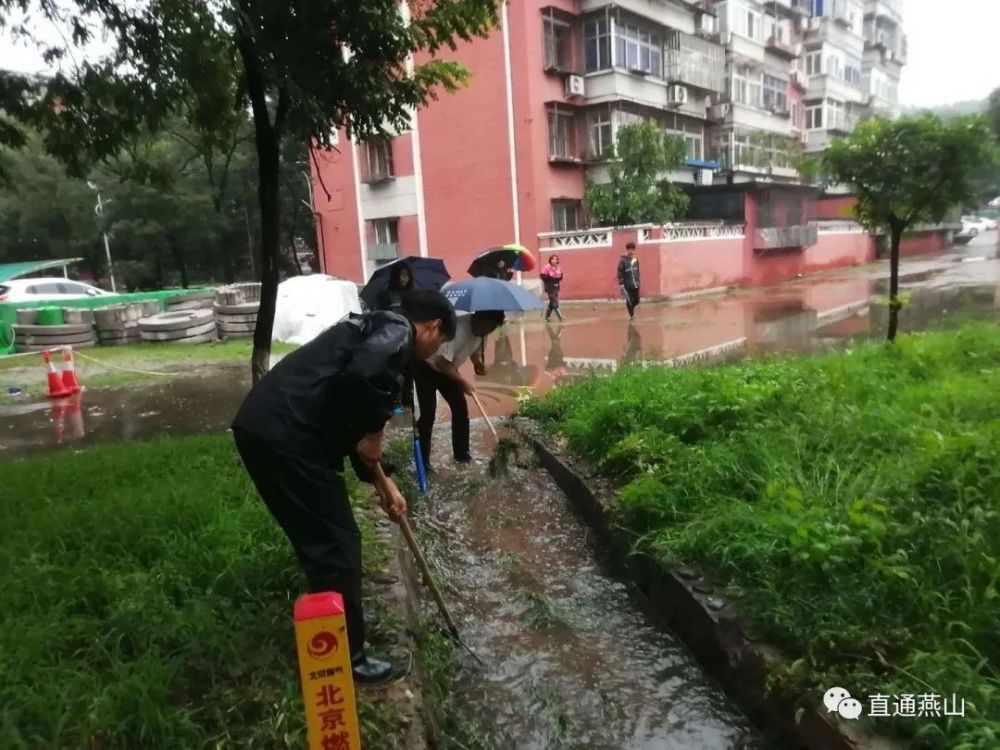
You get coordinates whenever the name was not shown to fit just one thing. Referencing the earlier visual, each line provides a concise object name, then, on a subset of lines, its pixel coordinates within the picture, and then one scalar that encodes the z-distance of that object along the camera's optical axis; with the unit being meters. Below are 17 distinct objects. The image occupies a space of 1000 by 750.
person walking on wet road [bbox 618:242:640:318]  15.04
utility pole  28.73
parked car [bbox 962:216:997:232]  52.67
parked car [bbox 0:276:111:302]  19.61
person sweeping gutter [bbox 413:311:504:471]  5.42
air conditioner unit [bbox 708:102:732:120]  28.72
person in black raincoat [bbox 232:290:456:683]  2.56
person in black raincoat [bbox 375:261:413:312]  5.66
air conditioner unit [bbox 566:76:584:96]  22.31
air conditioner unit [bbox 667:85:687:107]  25.55
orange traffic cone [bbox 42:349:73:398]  10.20
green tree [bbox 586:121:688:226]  20.59
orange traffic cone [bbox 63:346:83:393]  10.39
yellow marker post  1.65
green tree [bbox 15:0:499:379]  4.67
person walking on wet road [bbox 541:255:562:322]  16.52
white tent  14.27
